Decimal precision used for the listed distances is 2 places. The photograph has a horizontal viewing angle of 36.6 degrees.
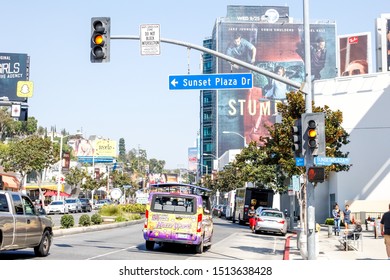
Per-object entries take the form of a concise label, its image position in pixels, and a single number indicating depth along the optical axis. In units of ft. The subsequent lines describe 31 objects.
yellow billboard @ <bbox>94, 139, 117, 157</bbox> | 501.97
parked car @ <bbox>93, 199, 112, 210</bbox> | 273.25
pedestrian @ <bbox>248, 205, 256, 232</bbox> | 132.46
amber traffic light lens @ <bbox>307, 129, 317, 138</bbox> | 57.43
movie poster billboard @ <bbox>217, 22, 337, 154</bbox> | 533.14
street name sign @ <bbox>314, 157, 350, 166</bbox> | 56.95
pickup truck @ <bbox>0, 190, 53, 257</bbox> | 49.39
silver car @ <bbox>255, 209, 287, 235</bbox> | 119.96
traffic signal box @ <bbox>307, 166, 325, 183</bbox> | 56.07
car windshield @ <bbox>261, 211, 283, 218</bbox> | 122.67
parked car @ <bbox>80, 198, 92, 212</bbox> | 229.25
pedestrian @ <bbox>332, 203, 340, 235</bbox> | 115.61
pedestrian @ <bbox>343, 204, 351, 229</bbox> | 112.47
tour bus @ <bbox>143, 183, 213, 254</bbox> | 66.03
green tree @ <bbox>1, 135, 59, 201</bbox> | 214.69
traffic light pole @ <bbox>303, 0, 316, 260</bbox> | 56.75
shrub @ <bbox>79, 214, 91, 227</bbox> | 107.55
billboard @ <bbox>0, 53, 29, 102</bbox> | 276.62
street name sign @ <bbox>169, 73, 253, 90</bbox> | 64.28
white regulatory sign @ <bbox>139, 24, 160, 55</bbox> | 61.21
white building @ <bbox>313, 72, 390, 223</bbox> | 167.22
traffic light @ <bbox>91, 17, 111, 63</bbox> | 57.62
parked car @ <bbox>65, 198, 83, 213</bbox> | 214.69
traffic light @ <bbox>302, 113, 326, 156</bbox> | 57.62
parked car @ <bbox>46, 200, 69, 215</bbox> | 203.31
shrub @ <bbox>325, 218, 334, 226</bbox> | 158.99
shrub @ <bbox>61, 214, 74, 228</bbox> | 98.68
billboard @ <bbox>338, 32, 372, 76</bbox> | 375.25
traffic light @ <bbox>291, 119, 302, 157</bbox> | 58.90
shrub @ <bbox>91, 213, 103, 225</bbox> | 116.26
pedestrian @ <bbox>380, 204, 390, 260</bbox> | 54.44
